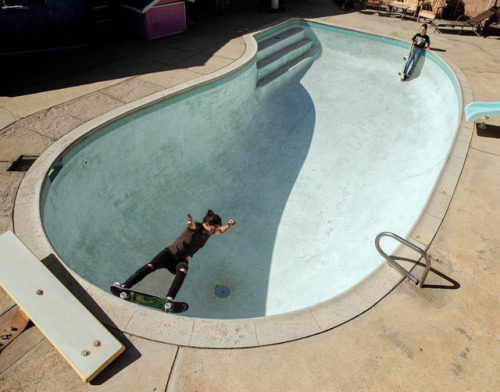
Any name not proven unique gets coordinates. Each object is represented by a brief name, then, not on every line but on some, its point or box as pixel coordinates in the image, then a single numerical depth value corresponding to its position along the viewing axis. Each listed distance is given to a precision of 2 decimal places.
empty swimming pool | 6.99
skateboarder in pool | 5.68
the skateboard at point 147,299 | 5.15
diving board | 3.85
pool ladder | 4.67
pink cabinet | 12.43
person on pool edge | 13.03
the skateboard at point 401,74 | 13.96
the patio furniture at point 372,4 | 20.16
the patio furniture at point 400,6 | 18.55
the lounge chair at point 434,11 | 18.09
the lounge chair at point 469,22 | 16.25
